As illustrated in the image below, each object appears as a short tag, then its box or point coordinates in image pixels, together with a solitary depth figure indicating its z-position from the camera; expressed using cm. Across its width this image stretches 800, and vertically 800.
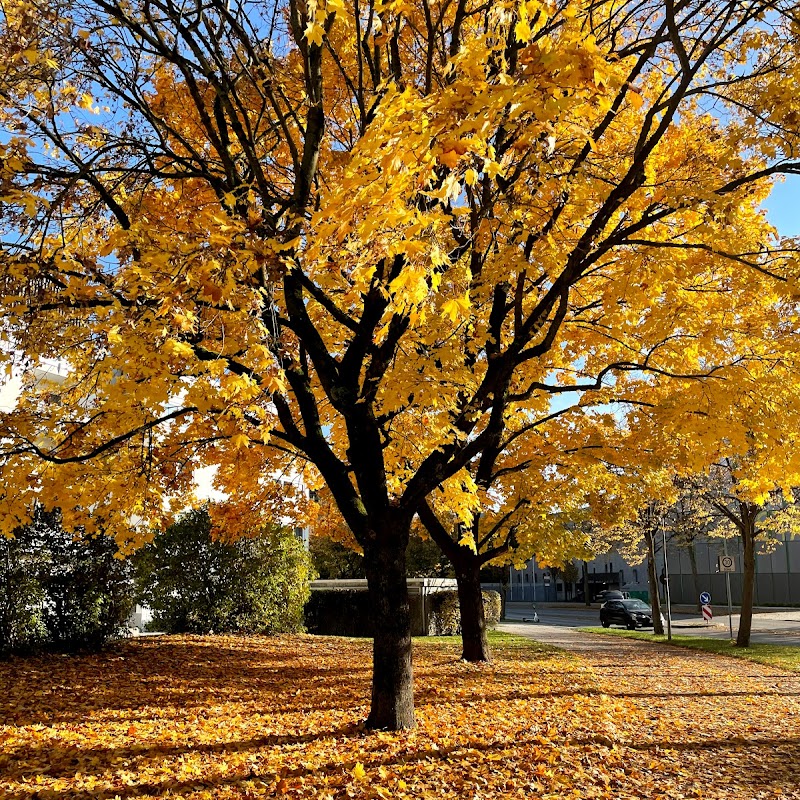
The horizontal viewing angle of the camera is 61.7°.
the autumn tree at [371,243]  381
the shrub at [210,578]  1380
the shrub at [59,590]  921
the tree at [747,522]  1728
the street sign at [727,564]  1952
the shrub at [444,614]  2097
